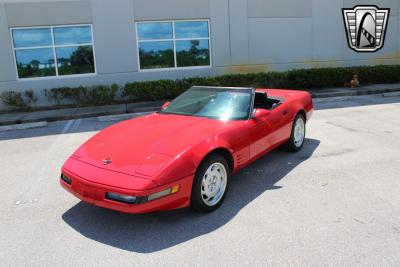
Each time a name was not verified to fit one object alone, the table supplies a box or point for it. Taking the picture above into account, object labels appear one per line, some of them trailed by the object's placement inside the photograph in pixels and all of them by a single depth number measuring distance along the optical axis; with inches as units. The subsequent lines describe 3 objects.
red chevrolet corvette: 138.8
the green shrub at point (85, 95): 489.4
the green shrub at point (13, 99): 482.3
